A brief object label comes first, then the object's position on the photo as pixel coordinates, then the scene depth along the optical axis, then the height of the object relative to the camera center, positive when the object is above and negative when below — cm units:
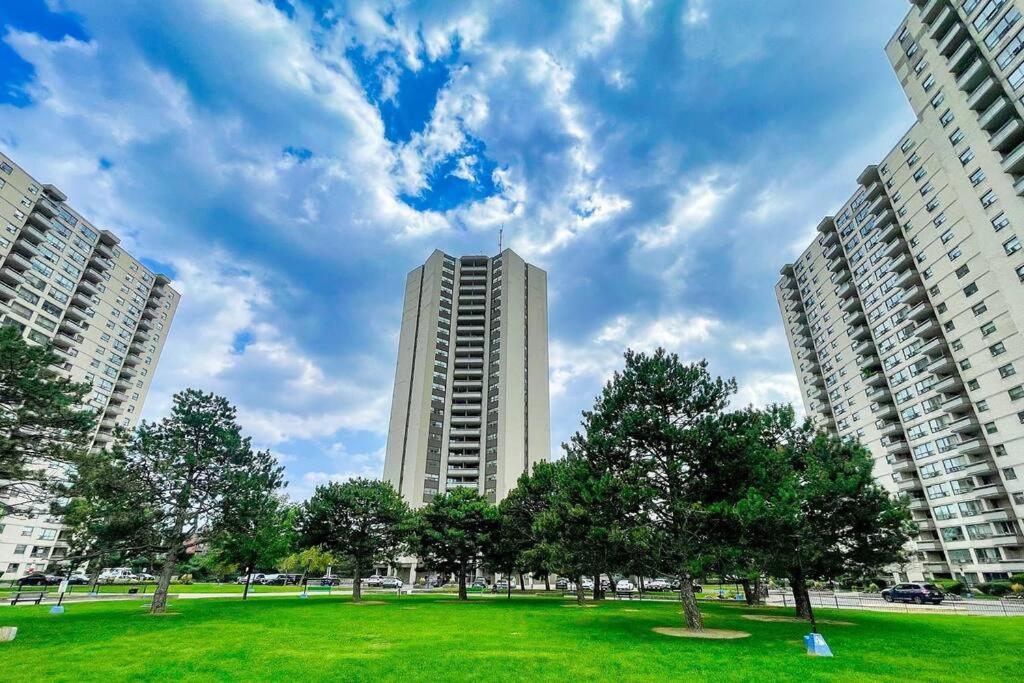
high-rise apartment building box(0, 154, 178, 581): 6438 +3591
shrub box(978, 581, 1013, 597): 4353 -304
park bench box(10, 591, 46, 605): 3092 -368
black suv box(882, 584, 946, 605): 3941 -332
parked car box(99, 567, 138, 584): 6730 -395
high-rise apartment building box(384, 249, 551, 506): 8488 +3176
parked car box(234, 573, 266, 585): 7249 -470
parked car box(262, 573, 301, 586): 7424 -490
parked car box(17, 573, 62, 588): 5175 -358
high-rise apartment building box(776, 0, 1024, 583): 4700 +3016
